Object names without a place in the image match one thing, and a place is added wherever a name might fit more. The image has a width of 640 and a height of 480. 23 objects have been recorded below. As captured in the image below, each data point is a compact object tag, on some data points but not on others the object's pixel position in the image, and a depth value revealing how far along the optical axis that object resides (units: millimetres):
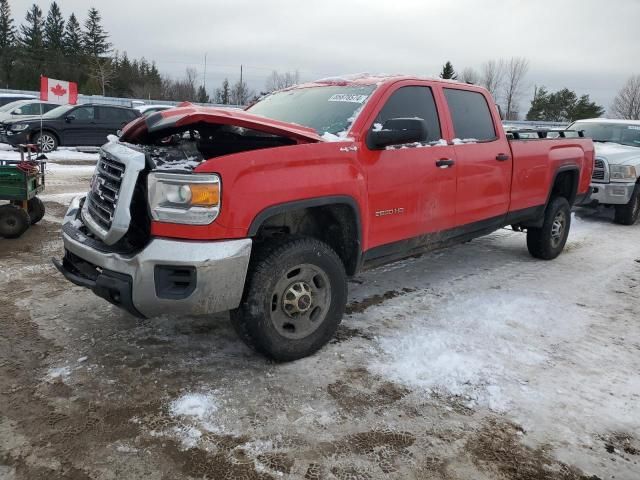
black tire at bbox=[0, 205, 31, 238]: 6211
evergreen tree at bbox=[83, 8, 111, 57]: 68188
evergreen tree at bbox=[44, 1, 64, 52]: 65938
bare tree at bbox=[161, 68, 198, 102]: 63750
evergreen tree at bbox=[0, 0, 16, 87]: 52719
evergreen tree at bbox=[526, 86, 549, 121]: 55344
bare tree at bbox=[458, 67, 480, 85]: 55422
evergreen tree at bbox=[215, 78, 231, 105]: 67688
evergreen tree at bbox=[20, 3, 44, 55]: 60500
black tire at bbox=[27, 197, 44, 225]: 6867
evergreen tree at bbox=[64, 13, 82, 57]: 67688
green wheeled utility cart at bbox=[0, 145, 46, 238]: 6207
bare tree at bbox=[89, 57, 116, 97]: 51247
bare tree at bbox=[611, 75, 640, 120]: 48688
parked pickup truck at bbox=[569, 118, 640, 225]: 8938
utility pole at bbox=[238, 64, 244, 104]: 67831
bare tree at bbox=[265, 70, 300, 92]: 70062
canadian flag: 14570
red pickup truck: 3014
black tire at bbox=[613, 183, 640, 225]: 9117
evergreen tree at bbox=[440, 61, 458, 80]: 50328
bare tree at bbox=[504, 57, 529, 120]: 56094
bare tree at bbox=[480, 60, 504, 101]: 56156
